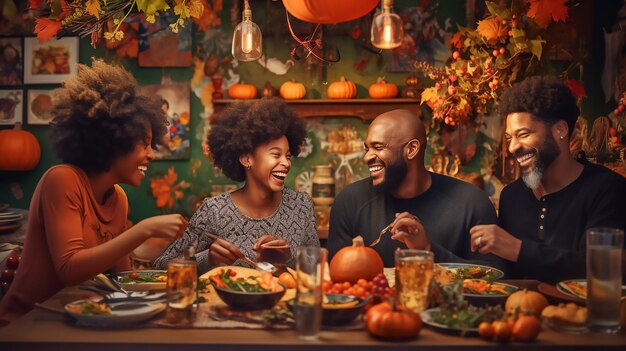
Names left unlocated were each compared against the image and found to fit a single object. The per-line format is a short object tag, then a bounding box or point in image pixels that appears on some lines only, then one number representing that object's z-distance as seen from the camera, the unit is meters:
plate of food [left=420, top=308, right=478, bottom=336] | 2.07
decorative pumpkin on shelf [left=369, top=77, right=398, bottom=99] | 6.18
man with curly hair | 3.26
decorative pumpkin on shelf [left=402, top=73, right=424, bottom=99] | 6.18
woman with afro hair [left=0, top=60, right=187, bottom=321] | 2.70
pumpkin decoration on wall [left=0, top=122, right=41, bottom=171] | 6.13
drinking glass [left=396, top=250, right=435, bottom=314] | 2.30
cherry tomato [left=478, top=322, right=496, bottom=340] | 2.02
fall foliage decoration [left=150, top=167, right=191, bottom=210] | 6.48
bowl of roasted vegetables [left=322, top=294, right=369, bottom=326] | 2.15
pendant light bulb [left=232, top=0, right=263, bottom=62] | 2.99
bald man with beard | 3.71
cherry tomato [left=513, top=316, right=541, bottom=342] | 2.02
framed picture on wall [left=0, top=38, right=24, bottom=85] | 6.50
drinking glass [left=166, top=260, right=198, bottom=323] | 2.21
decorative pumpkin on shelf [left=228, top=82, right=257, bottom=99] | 6.18
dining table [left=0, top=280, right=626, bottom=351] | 2.00
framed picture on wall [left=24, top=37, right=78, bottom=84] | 6.46
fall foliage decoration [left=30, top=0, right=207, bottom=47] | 3.11
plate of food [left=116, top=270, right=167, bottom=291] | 2.65
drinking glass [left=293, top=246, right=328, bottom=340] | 2.05
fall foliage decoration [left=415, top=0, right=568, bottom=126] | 4.62
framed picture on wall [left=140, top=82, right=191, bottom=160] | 6.44
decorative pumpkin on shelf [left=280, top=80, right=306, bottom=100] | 6.20
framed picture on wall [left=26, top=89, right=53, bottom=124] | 6.50
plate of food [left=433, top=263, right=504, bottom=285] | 2.61
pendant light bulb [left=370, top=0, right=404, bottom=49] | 2.67
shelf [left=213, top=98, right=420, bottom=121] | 6.28
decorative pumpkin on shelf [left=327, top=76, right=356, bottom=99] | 6.21
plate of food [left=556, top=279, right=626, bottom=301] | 2.45
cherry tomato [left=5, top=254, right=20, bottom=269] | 3.51
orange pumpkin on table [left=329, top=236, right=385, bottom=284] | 2.63
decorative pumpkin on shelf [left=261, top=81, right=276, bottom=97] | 6.19
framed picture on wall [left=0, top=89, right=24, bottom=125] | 6.50
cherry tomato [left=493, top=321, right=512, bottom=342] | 2.00
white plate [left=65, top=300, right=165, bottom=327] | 2.15
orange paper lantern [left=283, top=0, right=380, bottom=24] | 2.55
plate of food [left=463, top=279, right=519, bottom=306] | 2.41
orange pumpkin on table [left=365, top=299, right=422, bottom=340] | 2.02
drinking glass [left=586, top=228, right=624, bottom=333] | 2.14
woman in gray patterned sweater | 3.61
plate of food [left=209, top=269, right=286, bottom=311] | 2.31
